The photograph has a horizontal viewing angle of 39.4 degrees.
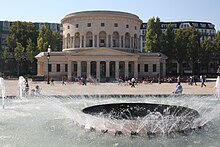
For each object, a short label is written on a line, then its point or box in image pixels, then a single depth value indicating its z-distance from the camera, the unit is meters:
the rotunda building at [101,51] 57.12
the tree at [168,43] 72.44
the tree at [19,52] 72.69
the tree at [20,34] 80.38
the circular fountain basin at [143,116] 10.73
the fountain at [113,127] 10.38
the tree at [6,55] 78.44
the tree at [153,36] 70.62
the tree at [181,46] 71.56
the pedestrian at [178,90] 25.12
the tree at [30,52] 72.07
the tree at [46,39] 72.06
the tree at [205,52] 73.25
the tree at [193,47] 70.69
